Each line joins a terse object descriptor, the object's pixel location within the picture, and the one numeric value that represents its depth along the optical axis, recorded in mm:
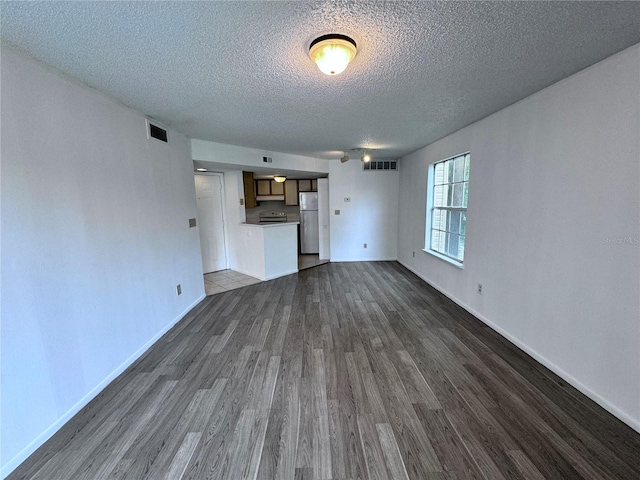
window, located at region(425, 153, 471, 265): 3410
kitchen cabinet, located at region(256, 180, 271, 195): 6570
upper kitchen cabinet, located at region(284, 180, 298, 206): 6613
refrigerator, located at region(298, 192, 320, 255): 6422
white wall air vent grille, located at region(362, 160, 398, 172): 5535
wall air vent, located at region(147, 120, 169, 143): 2572
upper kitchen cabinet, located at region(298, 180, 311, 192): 6652
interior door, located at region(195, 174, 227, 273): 4785
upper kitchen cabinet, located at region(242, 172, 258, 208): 5323
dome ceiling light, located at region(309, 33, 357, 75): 1349
